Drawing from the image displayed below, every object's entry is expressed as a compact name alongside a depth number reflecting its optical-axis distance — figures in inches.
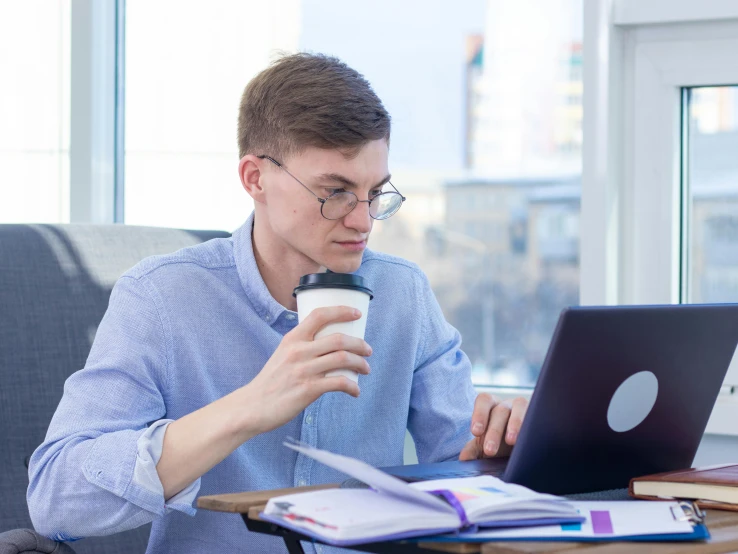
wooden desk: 74.5
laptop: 82.1
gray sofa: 107.2
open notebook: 75.2
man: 87.3
